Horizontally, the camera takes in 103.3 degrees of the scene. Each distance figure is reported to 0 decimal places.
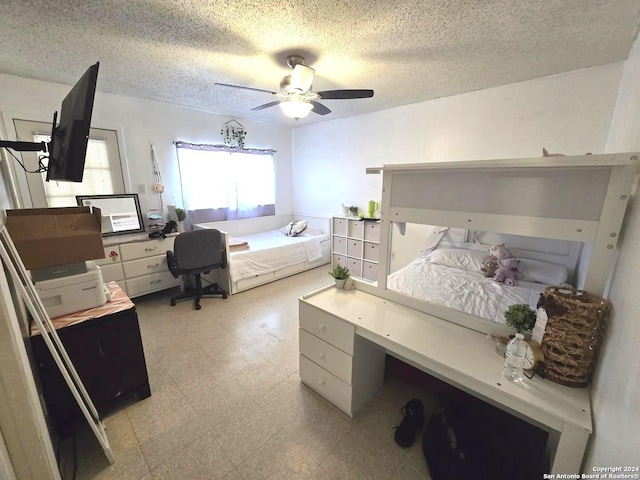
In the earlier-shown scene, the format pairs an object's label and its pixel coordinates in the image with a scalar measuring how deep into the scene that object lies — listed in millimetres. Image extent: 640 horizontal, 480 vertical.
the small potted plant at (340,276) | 1780
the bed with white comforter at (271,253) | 3277
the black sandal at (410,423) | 1396
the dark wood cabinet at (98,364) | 1333
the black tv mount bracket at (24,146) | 1166
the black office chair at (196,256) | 2705
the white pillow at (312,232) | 4476
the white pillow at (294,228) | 4371
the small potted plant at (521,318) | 1104
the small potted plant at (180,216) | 3365
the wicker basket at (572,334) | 859
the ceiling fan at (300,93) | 1930
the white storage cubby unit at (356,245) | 3633
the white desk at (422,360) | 844
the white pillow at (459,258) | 2686
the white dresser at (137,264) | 2703
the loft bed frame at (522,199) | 929
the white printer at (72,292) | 1390
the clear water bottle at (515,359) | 979
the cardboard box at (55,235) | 1307
